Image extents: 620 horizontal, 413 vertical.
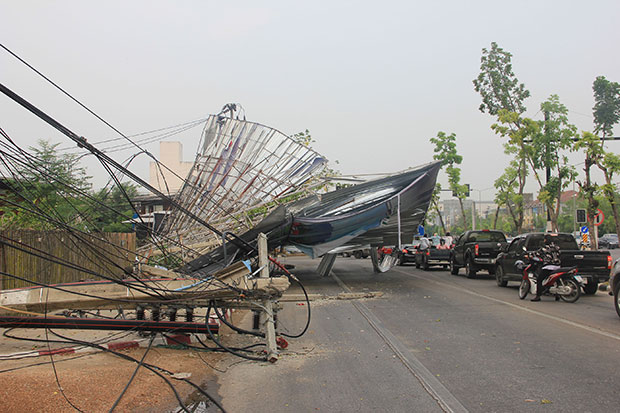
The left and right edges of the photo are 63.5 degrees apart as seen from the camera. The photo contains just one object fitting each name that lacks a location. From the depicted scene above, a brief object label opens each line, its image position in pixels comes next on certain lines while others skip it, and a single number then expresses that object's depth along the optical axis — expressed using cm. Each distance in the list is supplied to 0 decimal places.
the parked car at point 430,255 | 2503
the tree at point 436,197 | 4421
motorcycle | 1218
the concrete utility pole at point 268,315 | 700
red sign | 1883
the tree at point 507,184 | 3606
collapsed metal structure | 1614
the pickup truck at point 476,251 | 1970
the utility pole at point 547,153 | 2328
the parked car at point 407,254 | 3037
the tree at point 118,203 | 1728
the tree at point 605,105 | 2603
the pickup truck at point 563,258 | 1327
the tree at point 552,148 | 2291
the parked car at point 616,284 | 972
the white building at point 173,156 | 5416
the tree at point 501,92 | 2560
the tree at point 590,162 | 2042
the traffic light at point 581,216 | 2031
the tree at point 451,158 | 3959
